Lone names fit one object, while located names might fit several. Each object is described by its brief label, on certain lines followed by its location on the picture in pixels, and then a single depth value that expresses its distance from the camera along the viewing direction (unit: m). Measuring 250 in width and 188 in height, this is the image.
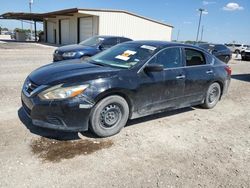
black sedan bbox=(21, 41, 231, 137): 2.88
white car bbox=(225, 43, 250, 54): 28.86
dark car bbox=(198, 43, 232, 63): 13.87
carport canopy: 22.66
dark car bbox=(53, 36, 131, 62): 7.94
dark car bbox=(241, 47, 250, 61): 18.69
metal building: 19.93
